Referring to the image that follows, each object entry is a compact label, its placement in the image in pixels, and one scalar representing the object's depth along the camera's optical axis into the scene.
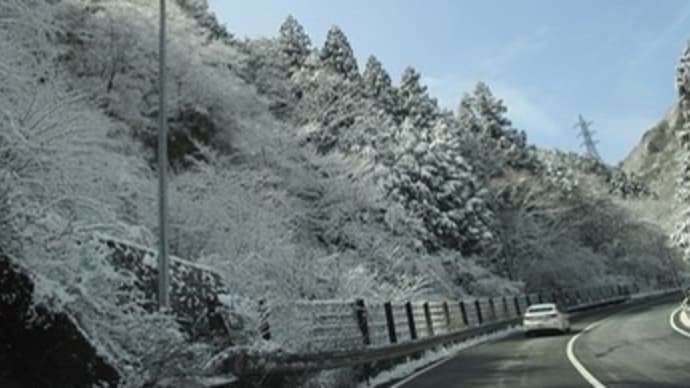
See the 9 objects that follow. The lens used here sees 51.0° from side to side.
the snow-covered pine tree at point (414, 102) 64.31
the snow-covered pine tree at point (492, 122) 72.50
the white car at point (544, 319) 29.30
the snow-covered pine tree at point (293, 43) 48.84
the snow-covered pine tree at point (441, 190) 45.47
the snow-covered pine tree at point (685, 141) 44.58
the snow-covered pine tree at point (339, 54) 61.34
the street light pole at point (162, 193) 10.06
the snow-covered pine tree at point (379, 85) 63.31
